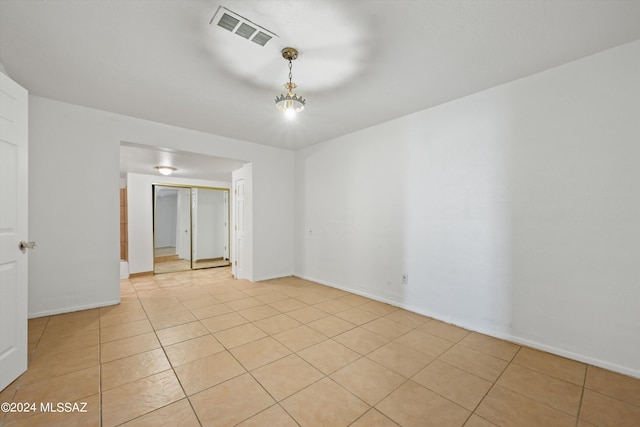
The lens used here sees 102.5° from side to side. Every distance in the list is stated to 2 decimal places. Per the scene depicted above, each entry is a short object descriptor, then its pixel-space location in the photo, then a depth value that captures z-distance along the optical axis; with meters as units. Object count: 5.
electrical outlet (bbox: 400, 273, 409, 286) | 3.55
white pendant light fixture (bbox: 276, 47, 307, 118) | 2.23
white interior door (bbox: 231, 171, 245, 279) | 5.35
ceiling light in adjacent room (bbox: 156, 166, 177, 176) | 5.66
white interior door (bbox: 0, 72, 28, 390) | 1.87
